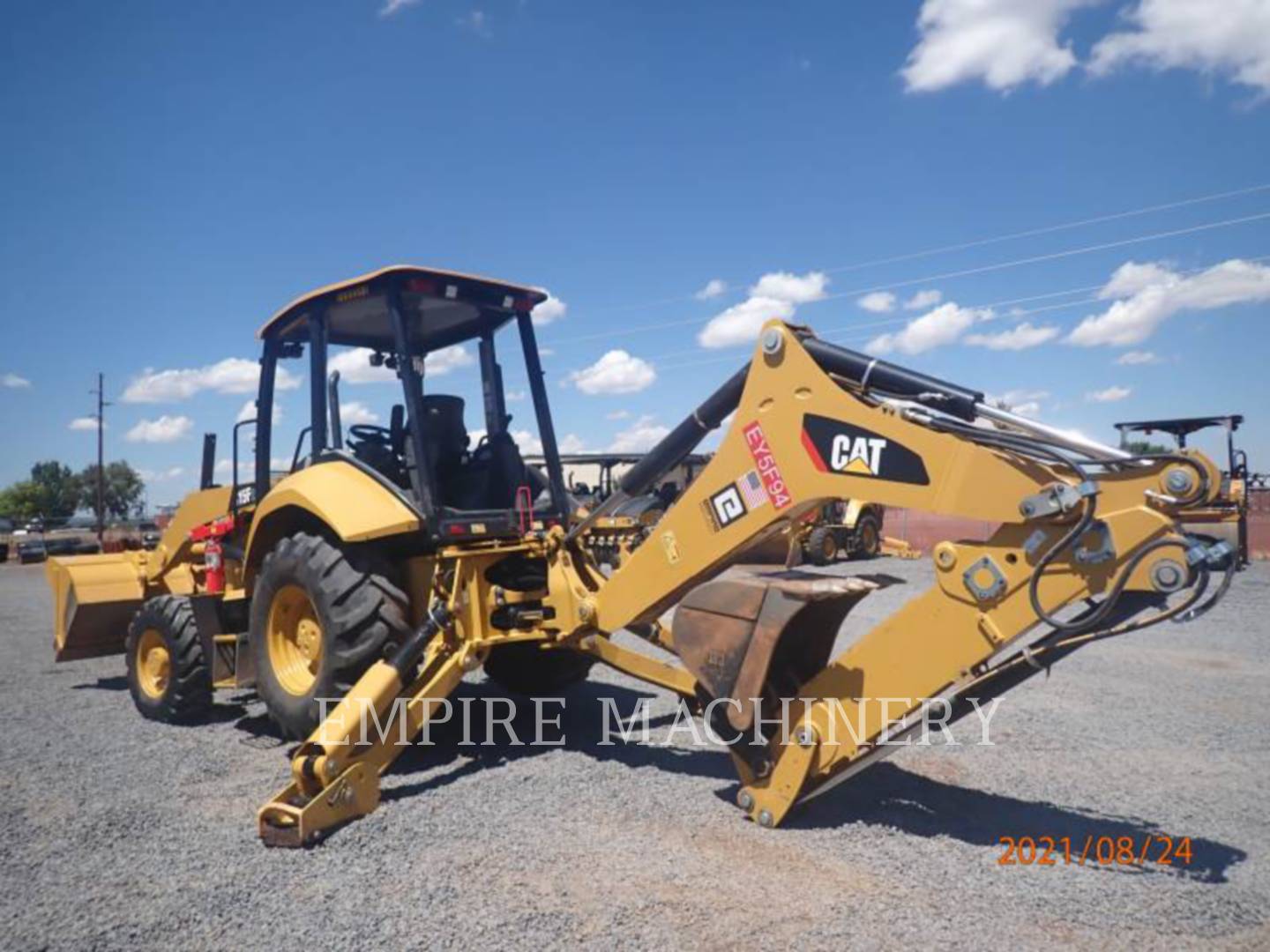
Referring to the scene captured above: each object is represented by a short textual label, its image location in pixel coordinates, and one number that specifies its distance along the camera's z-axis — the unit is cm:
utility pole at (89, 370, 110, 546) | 3862
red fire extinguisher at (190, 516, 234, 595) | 675
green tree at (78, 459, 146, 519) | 8156
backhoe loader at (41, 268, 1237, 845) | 348
